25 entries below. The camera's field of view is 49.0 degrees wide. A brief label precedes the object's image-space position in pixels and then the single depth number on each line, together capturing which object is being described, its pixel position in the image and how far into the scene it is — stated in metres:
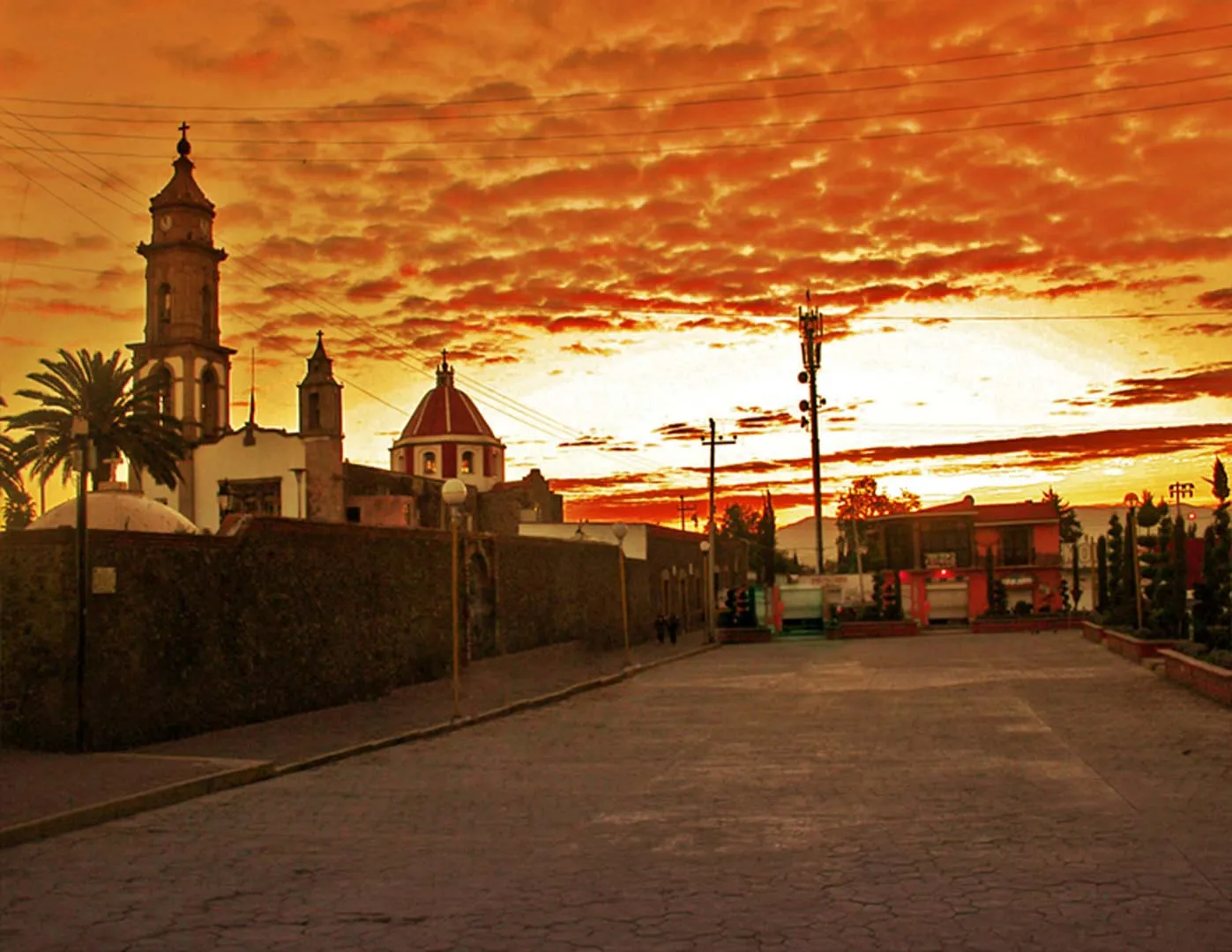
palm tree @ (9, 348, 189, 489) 45.25
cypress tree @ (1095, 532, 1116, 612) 44.62
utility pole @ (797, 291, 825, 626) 58.28
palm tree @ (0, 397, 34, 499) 42.09
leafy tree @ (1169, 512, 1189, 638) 28.42
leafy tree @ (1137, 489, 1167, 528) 34.11
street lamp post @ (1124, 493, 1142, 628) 32.97
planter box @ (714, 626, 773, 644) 50.31
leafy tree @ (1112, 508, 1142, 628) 35.62
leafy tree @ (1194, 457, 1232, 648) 24.27
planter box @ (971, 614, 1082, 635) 53.78
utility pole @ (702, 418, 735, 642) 50.03
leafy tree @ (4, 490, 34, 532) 84.11
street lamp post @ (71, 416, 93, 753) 15.05
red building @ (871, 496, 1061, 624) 70.25
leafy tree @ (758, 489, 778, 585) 60.60
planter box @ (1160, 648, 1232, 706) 19.56
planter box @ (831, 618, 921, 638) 51.62
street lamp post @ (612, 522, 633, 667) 31.72
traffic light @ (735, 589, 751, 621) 52.50
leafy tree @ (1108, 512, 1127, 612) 39.16
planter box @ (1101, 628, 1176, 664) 29.28
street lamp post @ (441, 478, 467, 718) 19.53
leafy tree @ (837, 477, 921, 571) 124.06
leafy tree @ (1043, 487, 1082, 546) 117.47
